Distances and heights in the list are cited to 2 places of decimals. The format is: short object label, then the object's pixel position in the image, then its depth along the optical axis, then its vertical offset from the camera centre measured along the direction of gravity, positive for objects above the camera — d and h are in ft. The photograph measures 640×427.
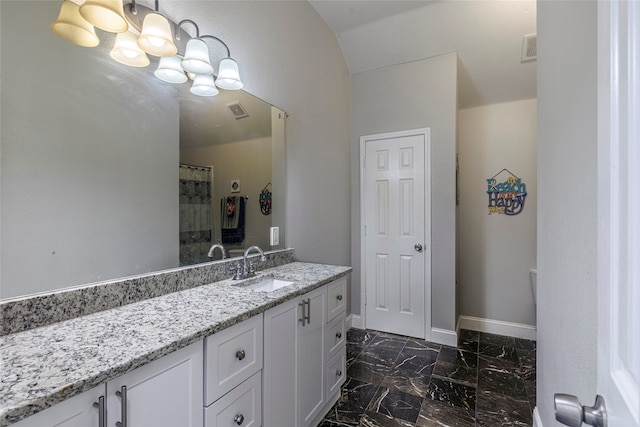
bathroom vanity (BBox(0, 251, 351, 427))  2.35 -1.51
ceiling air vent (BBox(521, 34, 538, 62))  8.77 +5.02
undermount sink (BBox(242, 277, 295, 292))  5.77 -1.44
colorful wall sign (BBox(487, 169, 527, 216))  10.36 +0.67
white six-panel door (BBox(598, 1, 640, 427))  1.30 +0.01
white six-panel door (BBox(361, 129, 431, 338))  10.00 -0.64
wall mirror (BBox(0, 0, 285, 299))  3.27 +0.75
